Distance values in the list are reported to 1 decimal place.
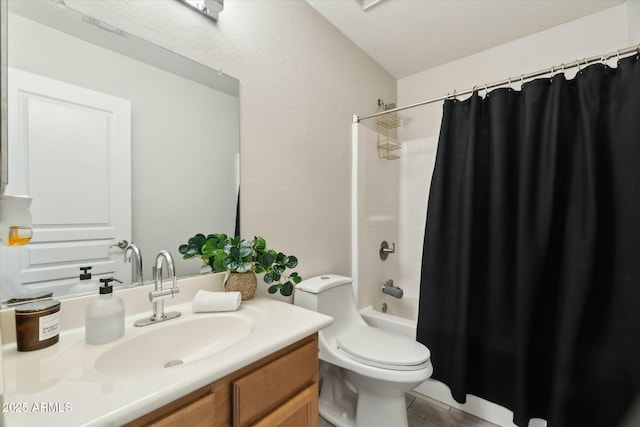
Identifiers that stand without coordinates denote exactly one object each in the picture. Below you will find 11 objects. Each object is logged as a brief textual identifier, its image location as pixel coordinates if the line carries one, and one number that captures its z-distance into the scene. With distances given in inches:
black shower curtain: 46.5
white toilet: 47.0
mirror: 30.0
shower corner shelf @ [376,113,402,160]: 86.3
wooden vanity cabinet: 21.9
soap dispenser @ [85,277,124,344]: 28.1
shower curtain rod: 46.3
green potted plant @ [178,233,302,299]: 41.6
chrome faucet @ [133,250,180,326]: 33.8
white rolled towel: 37.4
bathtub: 57.1
